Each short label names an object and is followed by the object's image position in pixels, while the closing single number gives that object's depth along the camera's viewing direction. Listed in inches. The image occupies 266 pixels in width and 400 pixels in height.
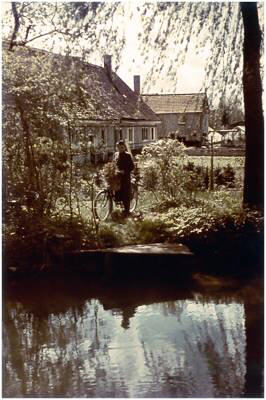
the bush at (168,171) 348.2
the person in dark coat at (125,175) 300.0
